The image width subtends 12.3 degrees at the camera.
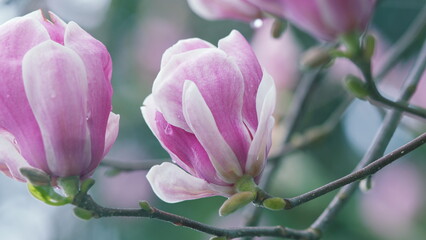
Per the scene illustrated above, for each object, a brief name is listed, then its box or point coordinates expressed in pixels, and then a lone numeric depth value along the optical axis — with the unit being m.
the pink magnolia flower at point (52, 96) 1.01
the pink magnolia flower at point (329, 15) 0.97
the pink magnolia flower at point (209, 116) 1.02
